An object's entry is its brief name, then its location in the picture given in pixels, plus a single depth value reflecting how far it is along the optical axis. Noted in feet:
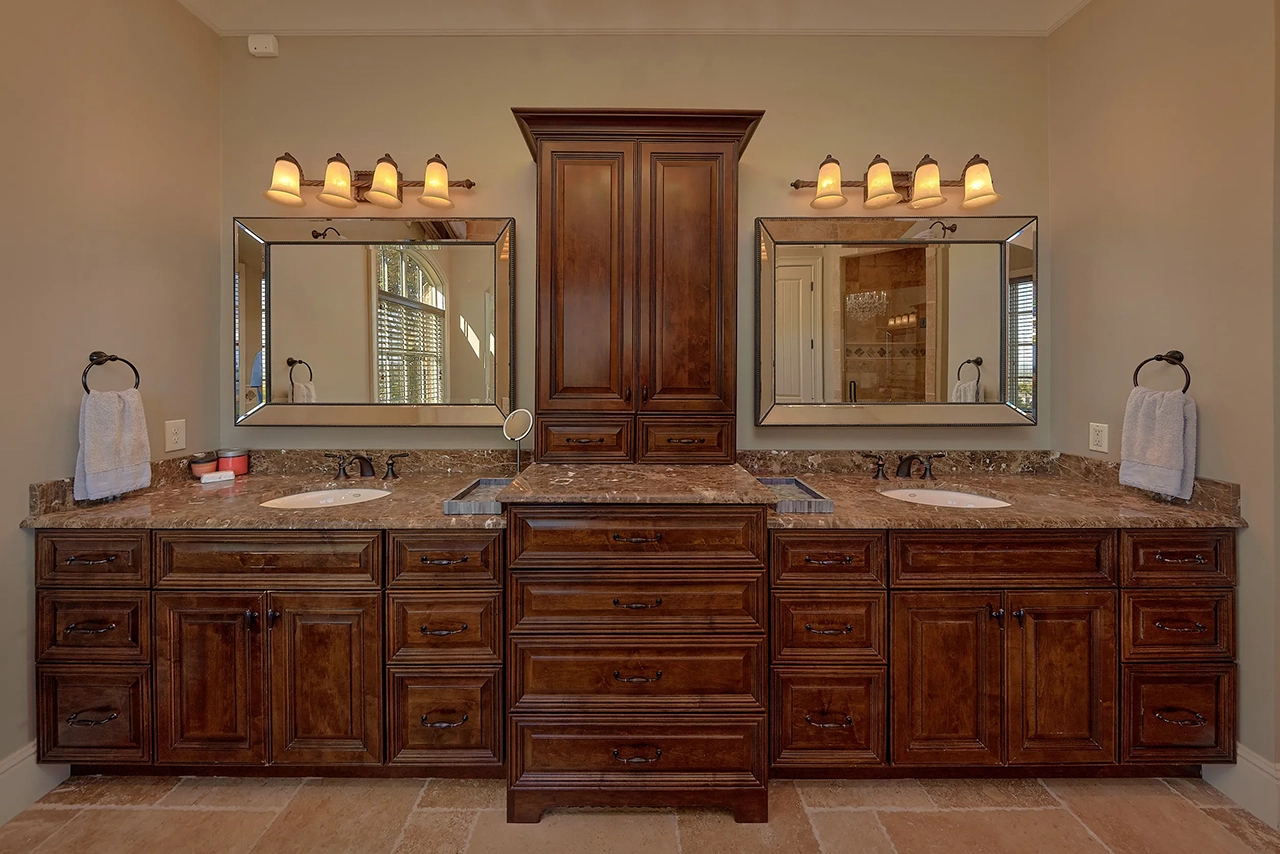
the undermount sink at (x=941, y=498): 6.83
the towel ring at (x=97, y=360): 5.99
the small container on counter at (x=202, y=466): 7.28
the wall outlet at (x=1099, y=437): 7.13
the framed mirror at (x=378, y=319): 7.61
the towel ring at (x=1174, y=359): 6.03
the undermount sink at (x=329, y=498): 6.89
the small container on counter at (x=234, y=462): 7.52
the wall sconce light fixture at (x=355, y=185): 7.22
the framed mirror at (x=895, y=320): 7.63
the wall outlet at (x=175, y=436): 7.09
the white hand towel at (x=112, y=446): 5.82
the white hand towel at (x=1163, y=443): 5.84
